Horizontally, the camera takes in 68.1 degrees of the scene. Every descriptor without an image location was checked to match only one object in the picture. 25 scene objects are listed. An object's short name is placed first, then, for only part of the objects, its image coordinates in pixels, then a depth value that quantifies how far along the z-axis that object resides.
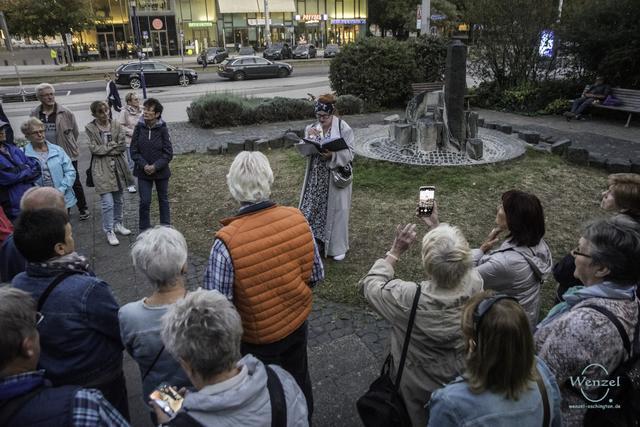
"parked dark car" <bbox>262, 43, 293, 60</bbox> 38.53
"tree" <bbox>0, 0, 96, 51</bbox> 30.56
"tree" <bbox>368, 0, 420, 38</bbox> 43.34
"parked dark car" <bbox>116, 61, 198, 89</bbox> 23.84
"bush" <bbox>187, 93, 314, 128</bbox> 13.53
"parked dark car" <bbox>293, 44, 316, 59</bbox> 39.88
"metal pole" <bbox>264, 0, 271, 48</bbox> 44.18
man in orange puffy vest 2.62
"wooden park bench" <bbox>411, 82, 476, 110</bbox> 12.10
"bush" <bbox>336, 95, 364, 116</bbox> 14.61
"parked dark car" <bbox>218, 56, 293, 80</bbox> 26.83
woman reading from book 5.29
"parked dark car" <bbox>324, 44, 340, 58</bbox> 38.83
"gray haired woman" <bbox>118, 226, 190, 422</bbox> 2.32
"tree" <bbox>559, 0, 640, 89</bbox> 12.90
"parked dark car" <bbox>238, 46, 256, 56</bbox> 35.88
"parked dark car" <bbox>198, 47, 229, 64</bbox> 36.50
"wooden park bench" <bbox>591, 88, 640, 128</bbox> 12.76
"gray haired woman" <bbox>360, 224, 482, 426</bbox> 2.26
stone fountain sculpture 8.96
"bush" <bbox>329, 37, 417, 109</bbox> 14.80
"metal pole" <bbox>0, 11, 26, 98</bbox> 18.94
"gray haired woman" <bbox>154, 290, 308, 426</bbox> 1.65
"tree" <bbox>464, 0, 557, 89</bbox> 14.29
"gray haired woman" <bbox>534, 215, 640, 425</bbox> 2.12
